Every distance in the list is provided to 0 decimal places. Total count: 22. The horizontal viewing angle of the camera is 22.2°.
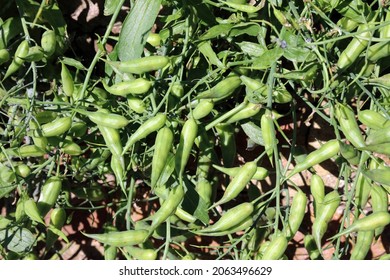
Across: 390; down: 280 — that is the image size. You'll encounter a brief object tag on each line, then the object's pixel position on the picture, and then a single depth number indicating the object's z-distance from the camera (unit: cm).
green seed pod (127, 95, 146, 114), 71
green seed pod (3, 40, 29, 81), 73
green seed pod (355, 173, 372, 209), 71
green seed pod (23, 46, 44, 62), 73
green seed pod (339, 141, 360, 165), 68
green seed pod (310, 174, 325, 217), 71
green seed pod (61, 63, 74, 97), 73
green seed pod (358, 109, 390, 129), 69
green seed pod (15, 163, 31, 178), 73
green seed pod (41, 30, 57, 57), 74
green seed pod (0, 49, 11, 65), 73
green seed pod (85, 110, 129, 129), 69
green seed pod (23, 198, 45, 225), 70
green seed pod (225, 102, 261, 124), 70
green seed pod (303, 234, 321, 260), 75
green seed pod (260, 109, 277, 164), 68
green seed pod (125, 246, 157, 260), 71
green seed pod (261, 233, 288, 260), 68
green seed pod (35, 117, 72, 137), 70
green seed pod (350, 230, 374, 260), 72
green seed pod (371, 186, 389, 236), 70
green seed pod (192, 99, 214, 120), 69
